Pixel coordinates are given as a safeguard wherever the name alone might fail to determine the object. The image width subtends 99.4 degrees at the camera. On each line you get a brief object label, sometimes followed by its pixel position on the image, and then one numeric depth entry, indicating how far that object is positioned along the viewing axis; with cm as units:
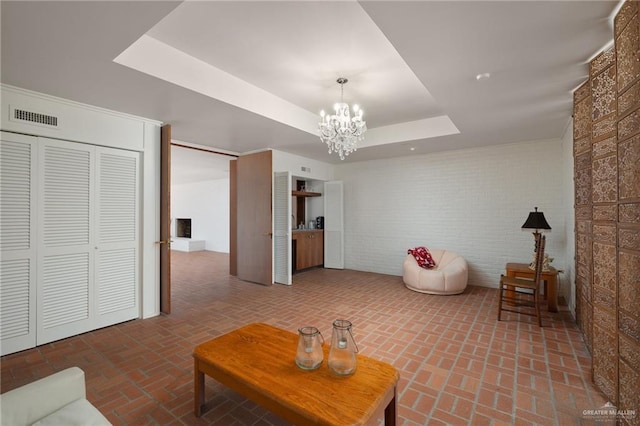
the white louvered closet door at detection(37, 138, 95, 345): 276
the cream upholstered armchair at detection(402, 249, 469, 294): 441
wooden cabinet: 614
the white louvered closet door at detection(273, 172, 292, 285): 507
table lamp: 376
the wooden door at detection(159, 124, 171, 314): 353
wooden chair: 325
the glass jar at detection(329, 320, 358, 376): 145
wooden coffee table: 123
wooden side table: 362
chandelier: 310
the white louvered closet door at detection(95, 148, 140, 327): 314
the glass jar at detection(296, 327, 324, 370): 151
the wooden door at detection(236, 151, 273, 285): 492
